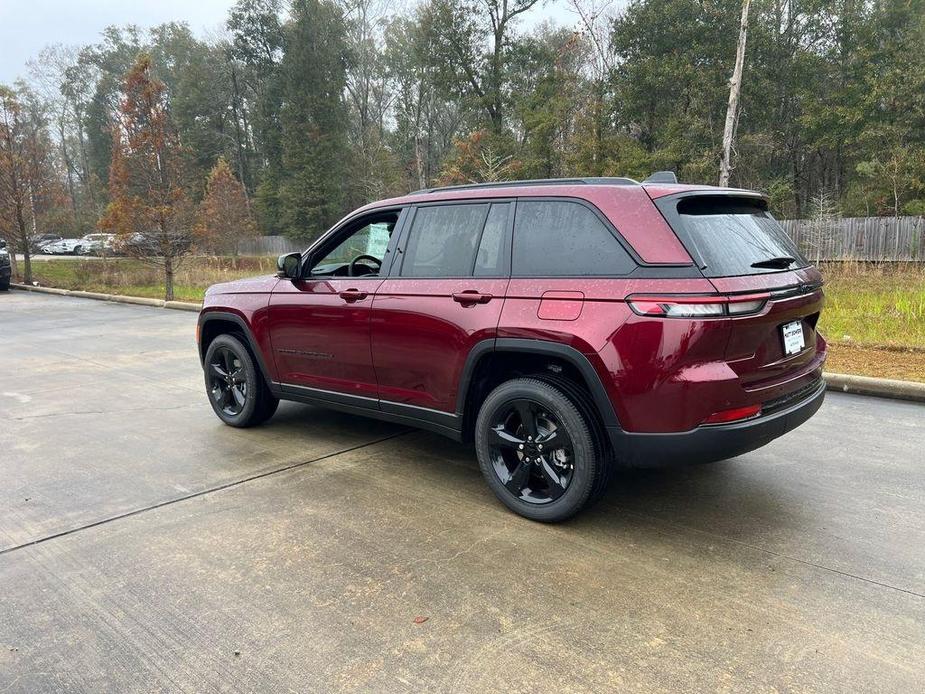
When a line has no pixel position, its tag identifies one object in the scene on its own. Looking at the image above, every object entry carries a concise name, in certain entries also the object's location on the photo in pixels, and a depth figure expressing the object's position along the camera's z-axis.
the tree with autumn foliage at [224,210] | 31.64
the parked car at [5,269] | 19.62
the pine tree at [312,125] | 40.59
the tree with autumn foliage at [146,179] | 16.50
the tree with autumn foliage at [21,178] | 20.34
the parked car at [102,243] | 18.46
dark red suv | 3.04
